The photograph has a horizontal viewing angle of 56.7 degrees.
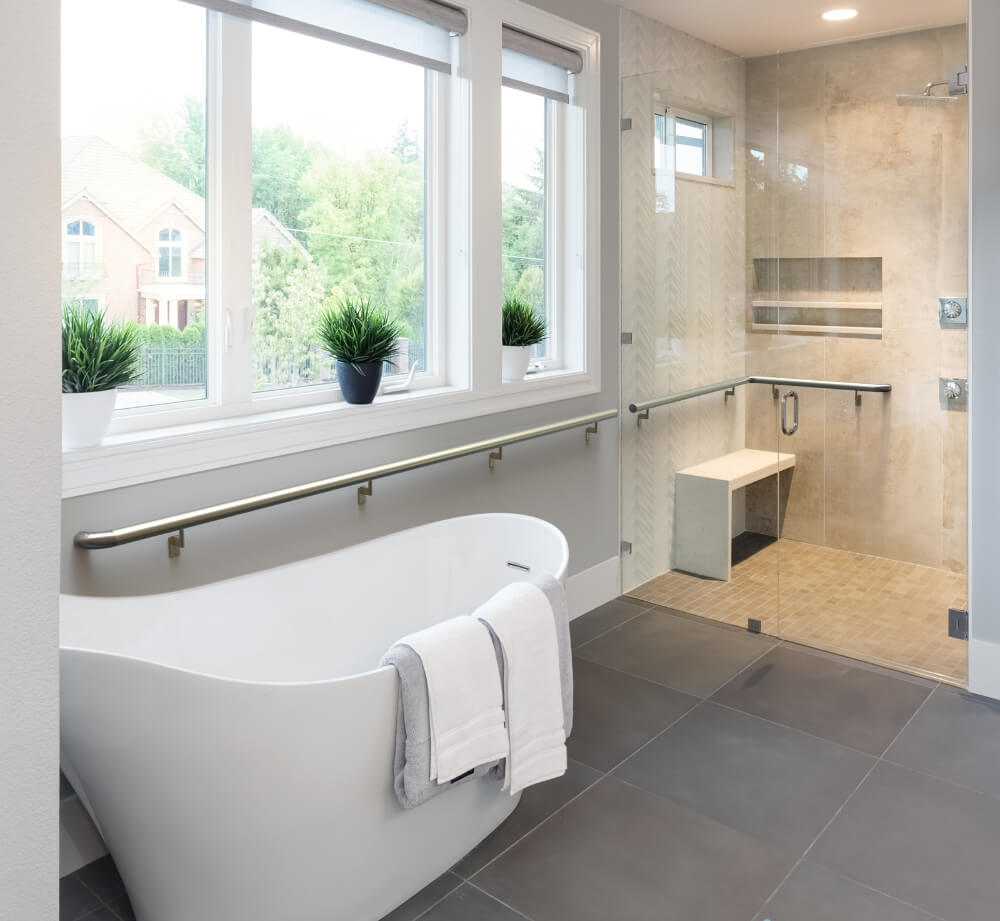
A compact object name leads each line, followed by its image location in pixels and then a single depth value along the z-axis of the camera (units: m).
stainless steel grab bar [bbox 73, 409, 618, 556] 2.14
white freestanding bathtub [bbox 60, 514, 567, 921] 1.61
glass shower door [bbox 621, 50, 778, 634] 3.67
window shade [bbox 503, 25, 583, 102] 3.34
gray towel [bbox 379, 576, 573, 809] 1.85
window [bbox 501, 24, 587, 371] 3.54
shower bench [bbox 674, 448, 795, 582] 3.68
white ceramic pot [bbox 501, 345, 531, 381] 3.46
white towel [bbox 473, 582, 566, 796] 2.04
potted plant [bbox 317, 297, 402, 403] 2.85
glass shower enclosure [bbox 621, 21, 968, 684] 3.34
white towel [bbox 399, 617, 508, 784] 1.88
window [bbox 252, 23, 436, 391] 2.72
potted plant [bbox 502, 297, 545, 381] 3.48
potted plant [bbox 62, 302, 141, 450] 2.13
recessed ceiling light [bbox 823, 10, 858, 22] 3.78
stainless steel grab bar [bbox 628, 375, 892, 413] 3.54
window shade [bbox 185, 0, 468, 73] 2.53
